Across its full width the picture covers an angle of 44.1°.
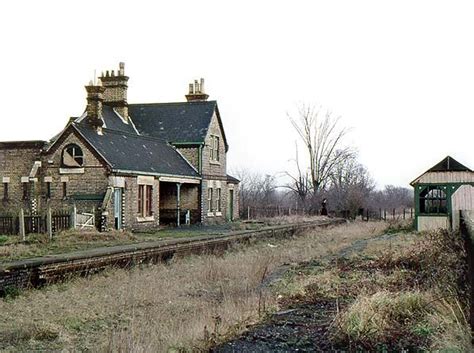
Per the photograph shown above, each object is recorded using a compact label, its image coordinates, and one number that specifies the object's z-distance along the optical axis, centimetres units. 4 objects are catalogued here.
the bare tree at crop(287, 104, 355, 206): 5691
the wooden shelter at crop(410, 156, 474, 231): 2656
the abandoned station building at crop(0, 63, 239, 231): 2394
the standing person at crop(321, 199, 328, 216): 4758
